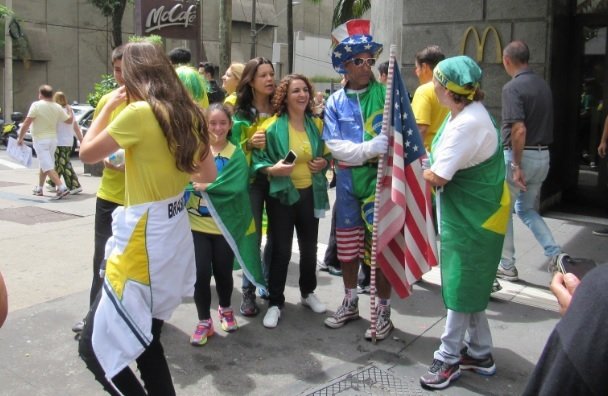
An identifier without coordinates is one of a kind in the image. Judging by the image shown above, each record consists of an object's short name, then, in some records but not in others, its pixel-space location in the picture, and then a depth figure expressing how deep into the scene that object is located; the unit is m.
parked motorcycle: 11.95
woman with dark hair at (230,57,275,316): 4.58
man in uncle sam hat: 4.28
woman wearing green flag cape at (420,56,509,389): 3.44
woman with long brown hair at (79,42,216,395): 2.63
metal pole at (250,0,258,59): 29.60
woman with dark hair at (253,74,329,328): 4.43
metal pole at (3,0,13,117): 22.47
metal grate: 3.59
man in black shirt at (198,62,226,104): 7.02
